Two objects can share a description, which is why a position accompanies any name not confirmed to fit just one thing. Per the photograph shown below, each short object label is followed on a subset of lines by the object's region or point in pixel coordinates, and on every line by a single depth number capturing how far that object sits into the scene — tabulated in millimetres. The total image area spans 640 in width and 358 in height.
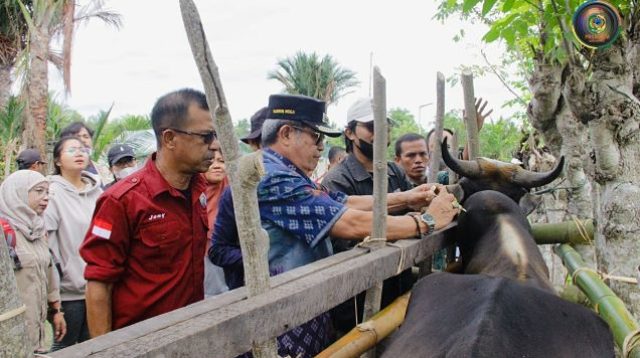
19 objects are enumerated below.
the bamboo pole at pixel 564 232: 3814
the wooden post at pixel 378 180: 2355
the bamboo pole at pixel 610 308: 2017
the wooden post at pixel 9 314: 913
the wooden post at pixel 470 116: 4035
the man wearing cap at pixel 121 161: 5489
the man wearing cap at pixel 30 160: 4754
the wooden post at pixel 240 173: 1415
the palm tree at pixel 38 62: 12086
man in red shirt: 2271
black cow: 1812
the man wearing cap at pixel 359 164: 3965
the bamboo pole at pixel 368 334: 2012
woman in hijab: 3373
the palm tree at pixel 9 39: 13828
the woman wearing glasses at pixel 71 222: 3770
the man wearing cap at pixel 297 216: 2561
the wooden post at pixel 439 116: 3713
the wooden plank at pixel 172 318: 1318
